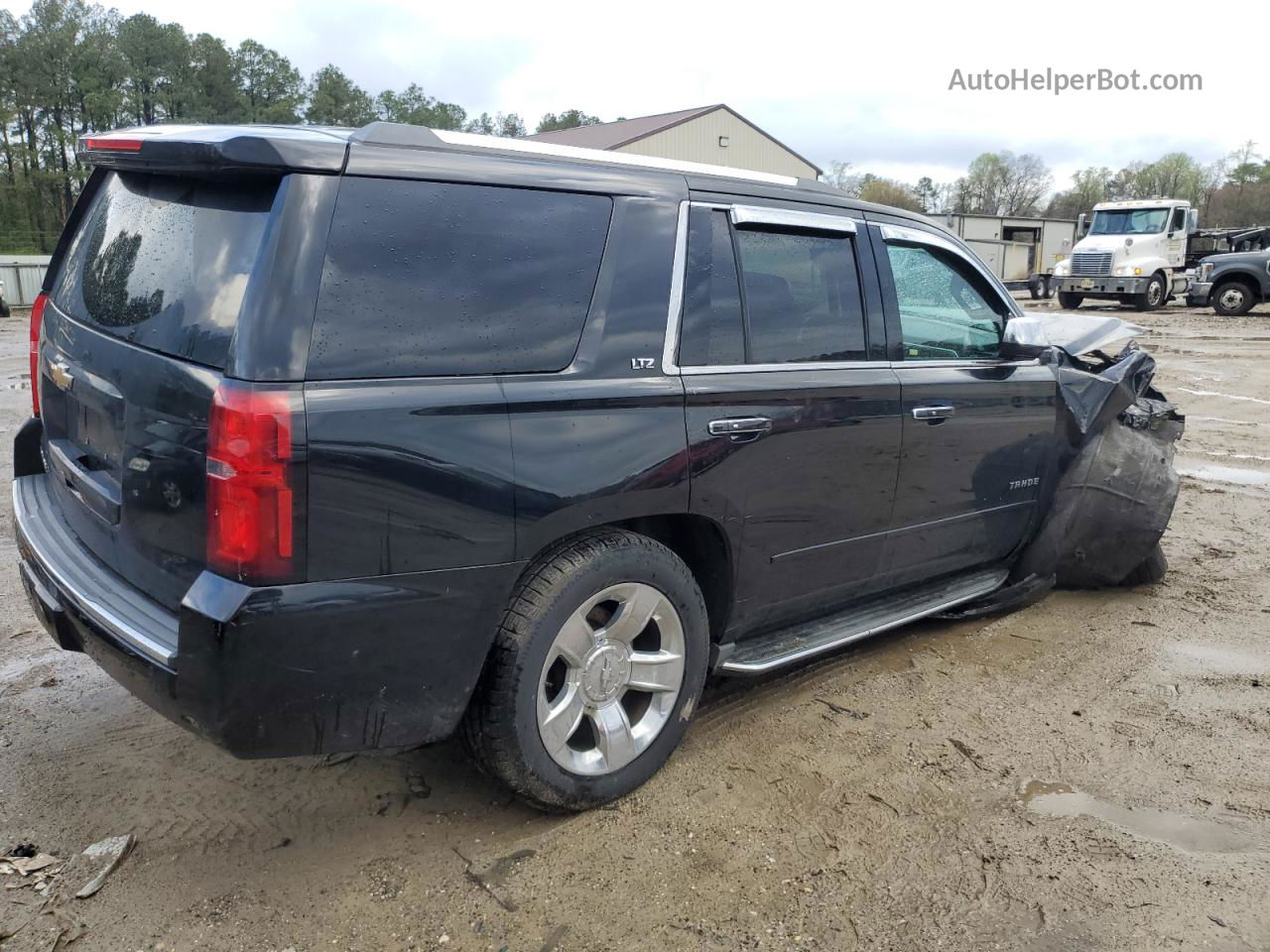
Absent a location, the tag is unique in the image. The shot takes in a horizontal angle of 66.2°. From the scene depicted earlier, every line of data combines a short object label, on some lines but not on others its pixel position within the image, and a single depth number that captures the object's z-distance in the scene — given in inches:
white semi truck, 933.8
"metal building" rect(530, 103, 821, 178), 1419.8
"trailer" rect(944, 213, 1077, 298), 1385.3
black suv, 89.4
